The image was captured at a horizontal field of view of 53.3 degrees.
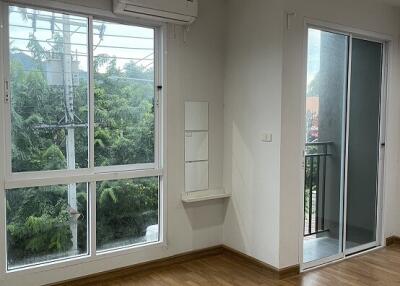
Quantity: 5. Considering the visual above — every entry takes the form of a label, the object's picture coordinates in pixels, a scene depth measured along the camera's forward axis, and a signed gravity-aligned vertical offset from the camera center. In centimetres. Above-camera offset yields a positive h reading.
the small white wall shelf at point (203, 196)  395 -70
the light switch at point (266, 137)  363 -9
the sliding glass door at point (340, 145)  389 -18
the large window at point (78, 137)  314 -10
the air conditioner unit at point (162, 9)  333 +101
